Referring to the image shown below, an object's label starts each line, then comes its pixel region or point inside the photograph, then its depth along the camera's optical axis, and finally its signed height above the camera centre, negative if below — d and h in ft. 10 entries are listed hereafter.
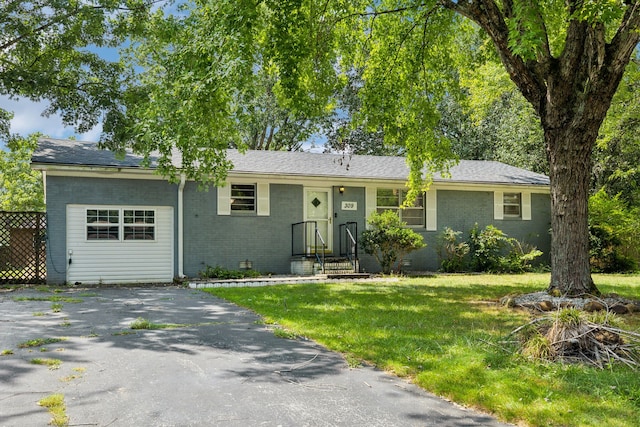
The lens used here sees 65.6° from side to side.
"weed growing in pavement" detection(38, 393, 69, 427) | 10.17 -3.91
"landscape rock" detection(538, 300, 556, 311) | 23.06 -3.74
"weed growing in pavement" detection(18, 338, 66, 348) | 16.92 -3.88
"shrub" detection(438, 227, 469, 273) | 49.26 -2.41
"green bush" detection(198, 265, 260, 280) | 42.06 -3.81
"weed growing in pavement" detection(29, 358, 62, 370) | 14.34 -3.88
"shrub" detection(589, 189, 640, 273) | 49.24 -1.11
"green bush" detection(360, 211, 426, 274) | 44.04 -1.03
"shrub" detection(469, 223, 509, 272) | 49.78 -2.23
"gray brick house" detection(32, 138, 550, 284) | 39.55 +1.64
